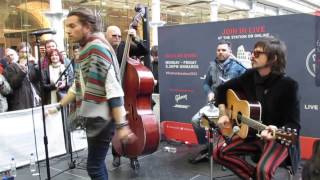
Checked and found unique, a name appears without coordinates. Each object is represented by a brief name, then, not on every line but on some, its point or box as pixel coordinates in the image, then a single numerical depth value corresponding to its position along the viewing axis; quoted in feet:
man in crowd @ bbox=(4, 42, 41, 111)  14.99
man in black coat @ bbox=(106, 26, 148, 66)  11.63
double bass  11.05
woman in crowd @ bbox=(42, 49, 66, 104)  14.30
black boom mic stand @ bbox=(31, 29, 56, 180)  10.45
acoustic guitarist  8.75
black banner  12.96
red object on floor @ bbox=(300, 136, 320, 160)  13.08
